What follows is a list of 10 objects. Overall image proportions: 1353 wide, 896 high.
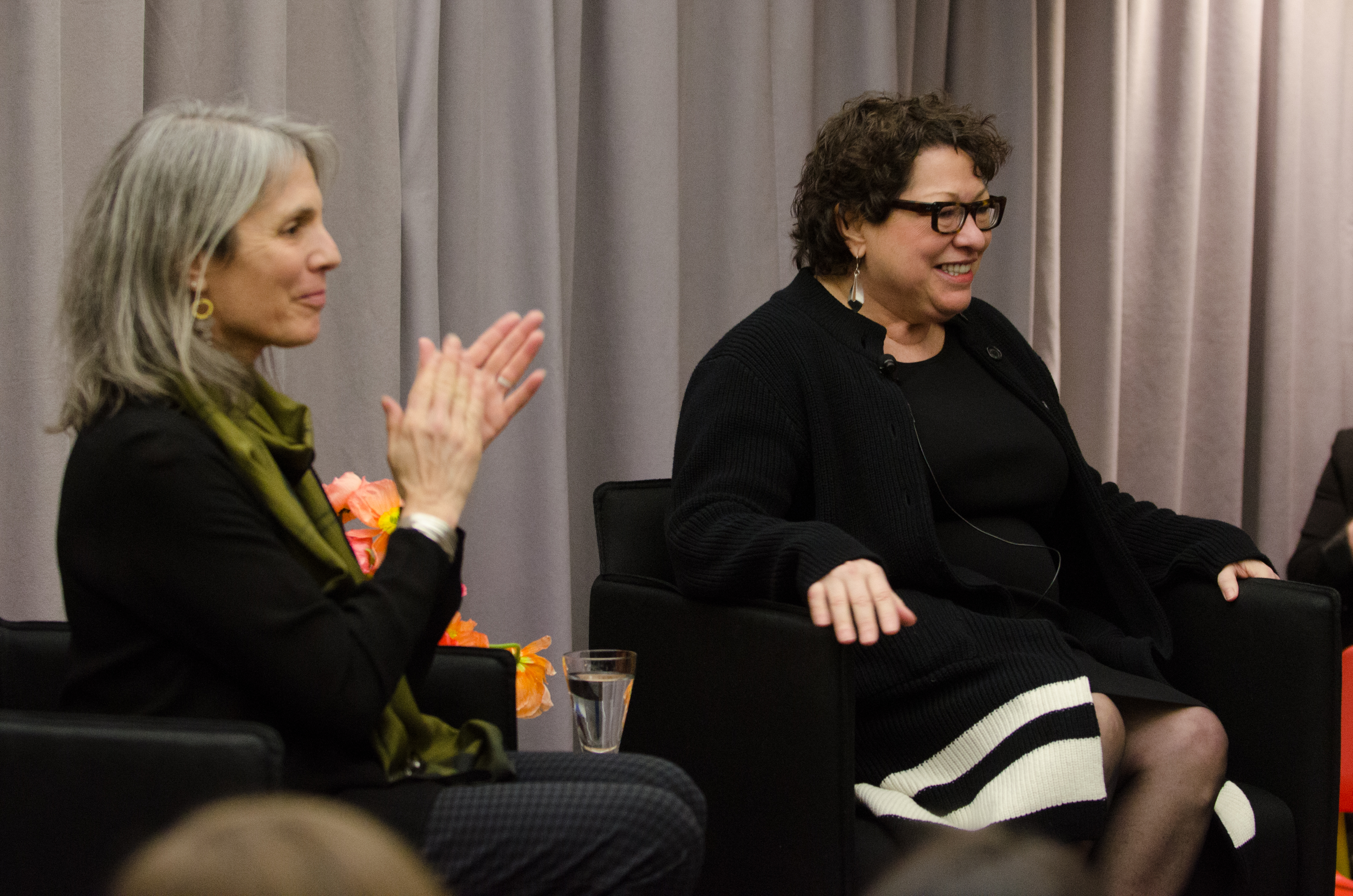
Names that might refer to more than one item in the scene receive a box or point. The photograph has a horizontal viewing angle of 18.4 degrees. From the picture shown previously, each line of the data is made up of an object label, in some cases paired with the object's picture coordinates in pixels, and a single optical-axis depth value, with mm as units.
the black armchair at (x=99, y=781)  4084
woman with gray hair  4135
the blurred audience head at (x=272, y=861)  2202
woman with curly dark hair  4536
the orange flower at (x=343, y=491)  4601
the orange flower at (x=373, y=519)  4590
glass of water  4534
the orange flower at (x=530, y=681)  4739
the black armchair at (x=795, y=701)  4435
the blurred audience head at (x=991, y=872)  2246
